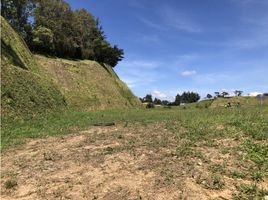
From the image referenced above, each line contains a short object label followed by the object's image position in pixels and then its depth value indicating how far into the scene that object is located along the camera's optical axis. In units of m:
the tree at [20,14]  22.86
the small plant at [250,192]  3.16
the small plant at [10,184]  4.01
